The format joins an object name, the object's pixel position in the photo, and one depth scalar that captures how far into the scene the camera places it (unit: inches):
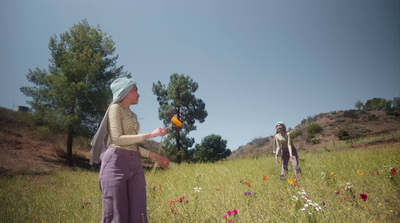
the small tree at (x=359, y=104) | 2114.9
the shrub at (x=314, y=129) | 1455.5
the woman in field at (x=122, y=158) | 70.6
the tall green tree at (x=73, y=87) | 565.0
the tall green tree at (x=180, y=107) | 809.5
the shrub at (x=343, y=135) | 1035.3
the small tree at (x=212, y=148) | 957.8
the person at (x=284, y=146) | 219.7
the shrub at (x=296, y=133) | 1582.3
